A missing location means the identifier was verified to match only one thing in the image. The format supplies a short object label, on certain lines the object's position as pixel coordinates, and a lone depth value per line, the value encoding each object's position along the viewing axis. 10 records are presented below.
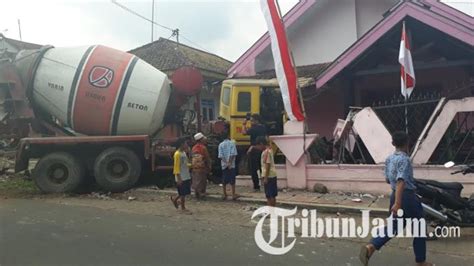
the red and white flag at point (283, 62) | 9.54
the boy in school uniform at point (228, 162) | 9.16
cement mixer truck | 10.12
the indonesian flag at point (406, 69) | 9.53
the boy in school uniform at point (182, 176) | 8.14
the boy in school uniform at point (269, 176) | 7.68
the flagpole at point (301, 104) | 9.47
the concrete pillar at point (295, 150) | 9.51
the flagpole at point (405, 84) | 9.55
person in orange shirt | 9.19
